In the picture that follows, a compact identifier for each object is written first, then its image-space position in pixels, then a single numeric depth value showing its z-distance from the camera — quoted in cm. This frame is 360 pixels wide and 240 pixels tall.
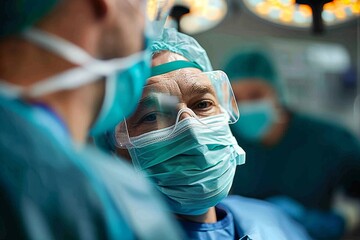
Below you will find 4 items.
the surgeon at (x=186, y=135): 90
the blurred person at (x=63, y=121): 52
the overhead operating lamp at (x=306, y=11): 137
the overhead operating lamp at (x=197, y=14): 116
